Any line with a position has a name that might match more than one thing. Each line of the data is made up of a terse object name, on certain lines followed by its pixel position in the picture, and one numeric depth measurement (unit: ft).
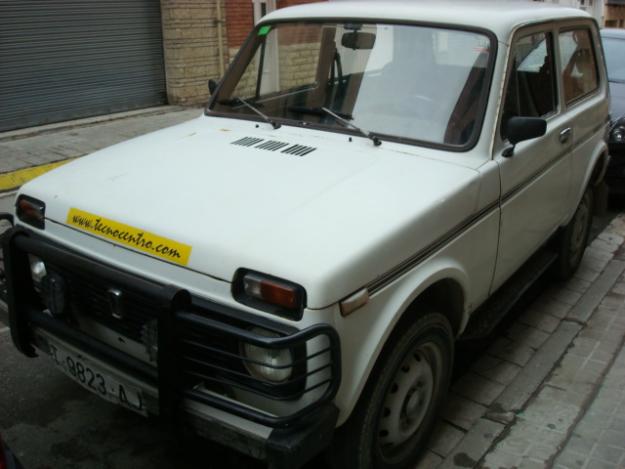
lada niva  7.71
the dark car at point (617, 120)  22.56
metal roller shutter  29.45
